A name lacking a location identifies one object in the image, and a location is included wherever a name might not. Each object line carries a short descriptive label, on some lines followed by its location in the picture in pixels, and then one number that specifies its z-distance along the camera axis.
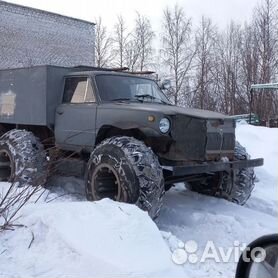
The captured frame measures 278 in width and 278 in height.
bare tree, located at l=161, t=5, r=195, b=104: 36.69
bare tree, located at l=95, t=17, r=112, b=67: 37.99
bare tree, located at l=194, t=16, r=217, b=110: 35.12
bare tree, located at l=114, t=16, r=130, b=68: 38.28
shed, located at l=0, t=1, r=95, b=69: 30.80
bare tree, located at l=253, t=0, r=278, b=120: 31.84
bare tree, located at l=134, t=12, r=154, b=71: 37.62
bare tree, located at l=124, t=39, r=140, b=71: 37.75
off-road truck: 6.17
